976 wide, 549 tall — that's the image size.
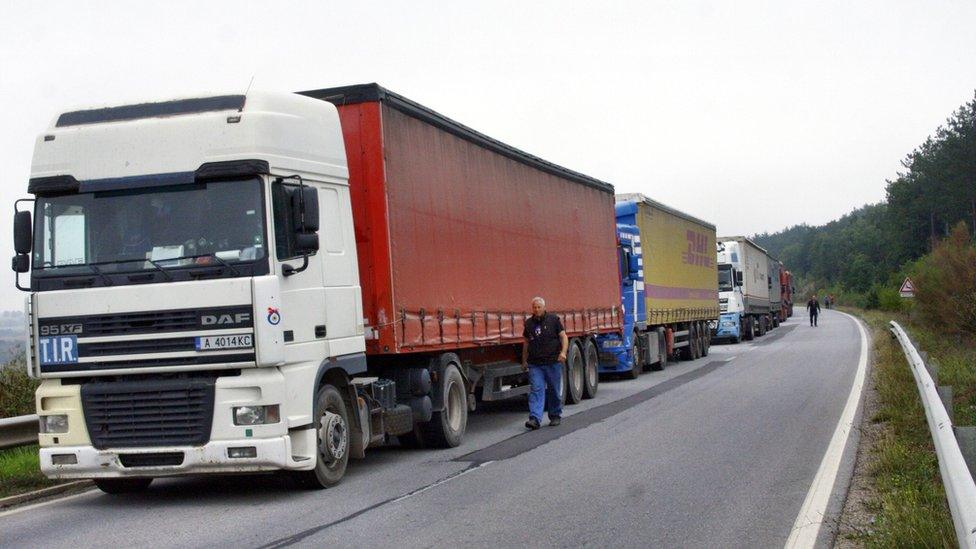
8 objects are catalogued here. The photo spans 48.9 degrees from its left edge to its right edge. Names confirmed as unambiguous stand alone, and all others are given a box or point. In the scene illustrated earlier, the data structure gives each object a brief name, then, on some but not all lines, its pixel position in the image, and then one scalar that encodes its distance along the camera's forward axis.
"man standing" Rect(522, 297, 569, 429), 14.41
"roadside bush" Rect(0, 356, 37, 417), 13.58
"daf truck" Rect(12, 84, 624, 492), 8.65
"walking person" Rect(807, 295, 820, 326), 55.22
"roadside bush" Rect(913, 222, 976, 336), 27.59
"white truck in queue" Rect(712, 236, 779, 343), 39.03
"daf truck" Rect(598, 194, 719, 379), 23.33
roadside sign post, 38.61
